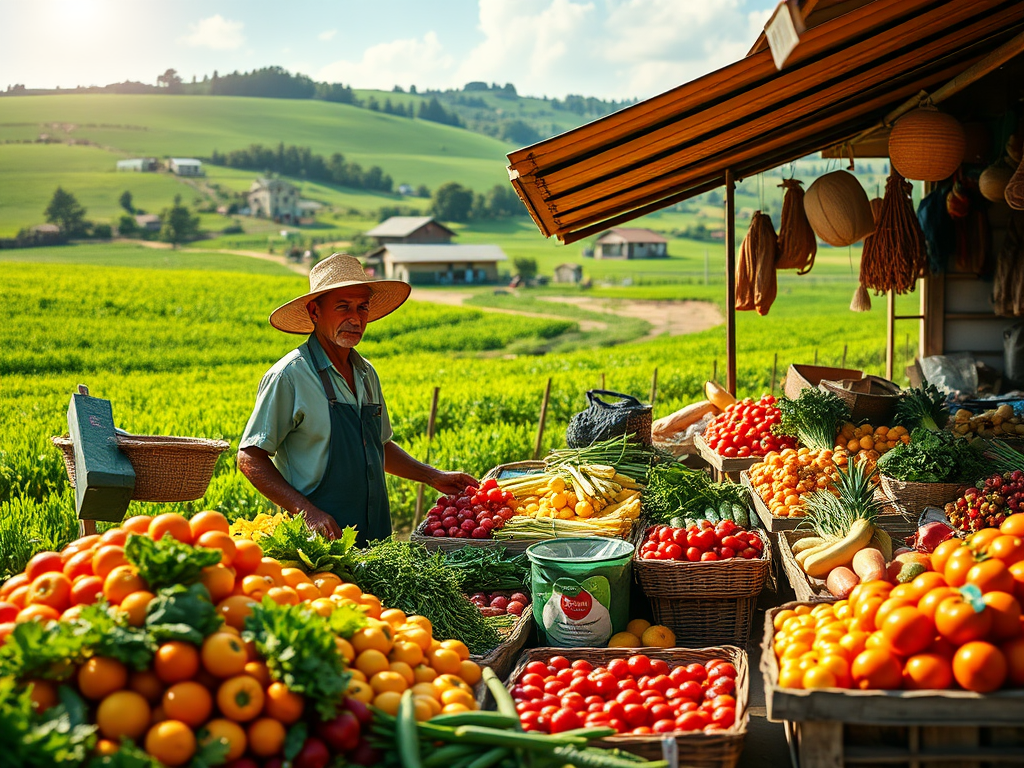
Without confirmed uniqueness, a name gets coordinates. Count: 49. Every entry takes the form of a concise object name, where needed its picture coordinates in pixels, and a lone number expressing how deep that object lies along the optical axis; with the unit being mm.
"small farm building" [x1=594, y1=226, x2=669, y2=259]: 91812
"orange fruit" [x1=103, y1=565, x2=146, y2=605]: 2189
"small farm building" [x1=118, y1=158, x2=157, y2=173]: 78500
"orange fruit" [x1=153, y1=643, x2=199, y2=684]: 2027
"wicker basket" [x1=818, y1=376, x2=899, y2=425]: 5613
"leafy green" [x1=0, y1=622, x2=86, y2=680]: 1977
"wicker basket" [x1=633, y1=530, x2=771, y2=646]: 3855
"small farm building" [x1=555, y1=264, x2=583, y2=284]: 73094
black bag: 5797
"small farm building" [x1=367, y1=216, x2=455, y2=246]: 76688
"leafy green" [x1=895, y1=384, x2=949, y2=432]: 5285
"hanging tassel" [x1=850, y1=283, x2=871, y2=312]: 7816
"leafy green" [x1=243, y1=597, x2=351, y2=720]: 2086
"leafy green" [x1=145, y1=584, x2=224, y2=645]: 2059
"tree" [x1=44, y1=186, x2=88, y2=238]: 57709
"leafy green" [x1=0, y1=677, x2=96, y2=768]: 1768
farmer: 3898
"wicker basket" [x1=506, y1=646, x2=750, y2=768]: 2447
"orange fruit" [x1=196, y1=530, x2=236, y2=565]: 2387
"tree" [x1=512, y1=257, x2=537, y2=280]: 71188
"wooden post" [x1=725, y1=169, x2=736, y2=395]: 6777
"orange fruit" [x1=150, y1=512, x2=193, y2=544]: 2370
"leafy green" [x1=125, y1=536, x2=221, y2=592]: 2207
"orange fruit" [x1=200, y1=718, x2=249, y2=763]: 1971
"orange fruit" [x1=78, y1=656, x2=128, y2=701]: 1993
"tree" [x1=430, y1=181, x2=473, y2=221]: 96188
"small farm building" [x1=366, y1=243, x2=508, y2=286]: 66188
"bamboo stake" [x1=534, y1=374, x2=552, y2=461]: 8806
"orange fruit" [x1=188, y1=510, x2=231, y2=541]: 2475
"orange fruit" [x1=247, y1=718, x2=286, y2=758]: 2021
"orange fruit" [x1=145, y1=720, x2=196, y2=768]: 1904
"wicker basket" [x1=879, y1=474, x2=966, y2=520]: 4254
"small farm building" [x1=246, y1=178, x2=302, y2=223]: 80312
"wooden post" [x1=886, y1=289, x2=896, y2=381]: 8992
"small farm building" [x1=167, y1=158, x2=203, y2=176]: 83875
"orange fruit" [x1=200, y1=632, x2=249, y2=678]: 2057
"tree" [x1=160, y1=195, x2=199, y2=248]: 65375
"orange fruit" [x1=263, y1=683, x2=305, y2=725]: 2062
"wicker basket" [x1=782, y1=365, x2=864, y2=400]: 6414
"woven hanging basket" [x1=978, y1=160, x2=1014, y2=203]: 6547
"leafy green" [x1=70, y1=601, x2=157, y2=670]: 2012
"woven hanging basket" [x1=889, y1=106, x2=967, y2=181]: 5812
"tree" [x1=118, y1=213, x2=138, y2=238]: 62594
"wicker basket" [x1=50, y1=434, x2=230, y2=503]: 3445
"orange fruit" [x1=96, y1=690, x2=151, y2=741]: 1941
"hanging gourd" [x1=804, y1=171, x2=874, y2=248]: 6375
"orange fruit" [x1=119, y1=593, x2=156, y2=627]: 2105
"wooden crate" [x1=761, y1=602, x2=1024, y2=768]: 2262
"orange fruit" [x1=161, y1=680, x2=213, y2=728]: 1975
